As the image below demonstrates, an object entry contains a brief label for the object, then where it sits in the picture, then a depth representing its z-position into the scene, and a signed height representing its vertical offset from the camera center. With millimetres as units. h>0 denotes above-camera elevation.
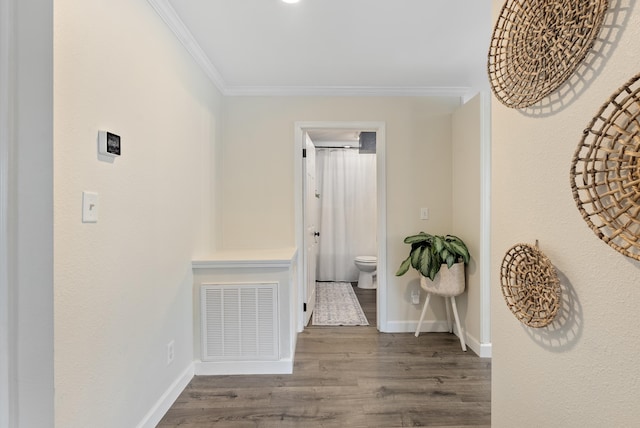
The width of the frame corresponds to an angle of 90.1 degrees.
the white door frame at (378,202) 3123 +127
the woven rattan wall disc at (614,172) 657 +97
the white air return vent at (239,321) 2342 -783
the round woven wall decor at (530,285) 888 -215
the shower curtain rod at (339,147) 5266 +1118
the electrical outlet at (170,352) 1962 -854
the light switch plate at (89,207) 1234 +31
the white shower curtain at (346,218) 5281 -54
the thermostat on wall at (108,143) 1323 +306
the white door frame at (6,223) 658 -17
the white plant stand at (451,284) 2781 -608
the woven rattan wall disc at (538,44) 779 +478
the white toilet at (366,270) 4812 -852
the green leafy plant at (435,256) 2701 -350
